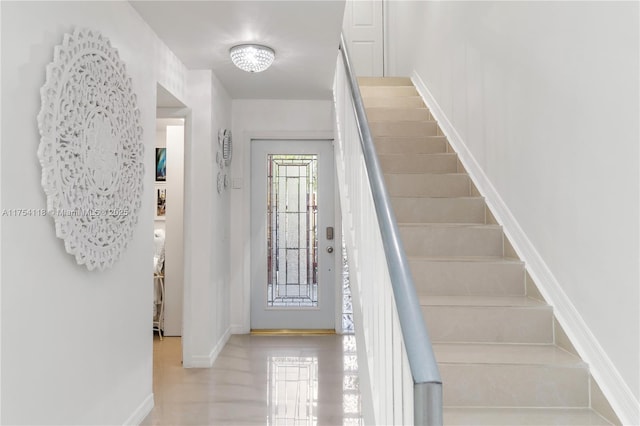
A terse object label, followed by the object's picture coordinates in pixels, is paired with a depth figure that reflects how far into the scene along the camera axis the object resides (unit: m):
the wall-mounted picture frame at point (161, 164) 4.58
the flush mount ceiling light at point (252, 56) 2.91
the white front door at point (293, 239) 4.43
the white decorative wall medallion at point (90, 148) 1.59
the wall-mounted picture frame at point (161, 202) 4.56
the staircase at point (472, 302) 1.72
